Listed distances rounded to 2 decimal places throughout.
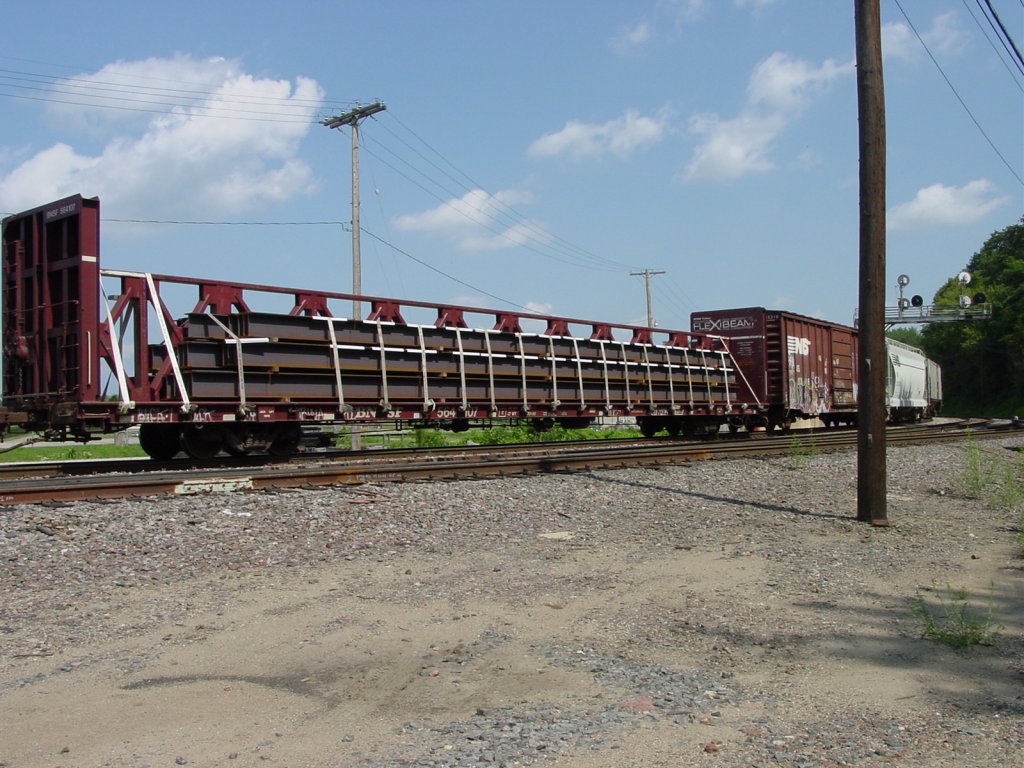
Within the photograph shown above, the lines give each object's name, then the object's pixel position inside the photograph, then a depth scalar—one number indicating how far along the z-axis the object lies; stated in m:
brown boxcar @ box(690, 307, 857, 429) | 25.12
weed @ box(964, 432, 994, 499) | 11.66
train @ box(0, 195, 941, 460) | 12.69
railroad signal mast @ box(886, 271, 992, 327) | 55.43
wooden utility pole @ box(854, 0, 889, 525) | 9.57
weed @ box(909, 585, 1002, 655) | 5.15
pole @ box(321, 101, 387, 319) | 28.75
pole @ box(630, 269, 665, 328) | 64.56
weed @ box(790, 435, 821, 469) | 14.62
